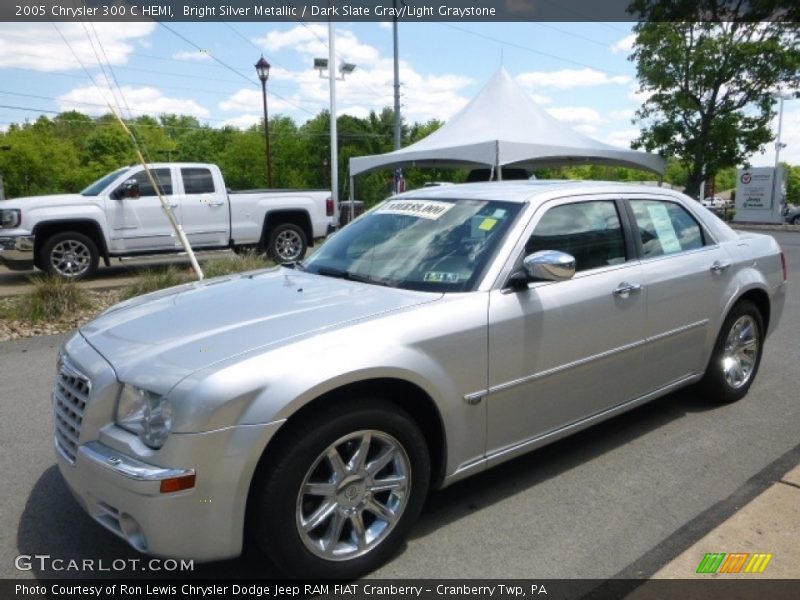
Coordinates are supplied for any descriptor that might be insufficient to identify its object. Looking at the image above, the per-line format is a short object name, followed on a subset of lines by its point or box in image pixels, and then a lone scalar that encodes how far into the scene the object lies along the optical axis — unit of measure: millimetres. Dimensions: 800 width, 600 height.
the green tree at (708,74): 18609
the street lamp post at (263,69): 21098
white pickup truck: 10641
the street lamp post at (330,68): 19767
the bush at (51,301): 7578
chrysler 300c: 2398
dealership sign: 28859
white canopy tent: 12320
